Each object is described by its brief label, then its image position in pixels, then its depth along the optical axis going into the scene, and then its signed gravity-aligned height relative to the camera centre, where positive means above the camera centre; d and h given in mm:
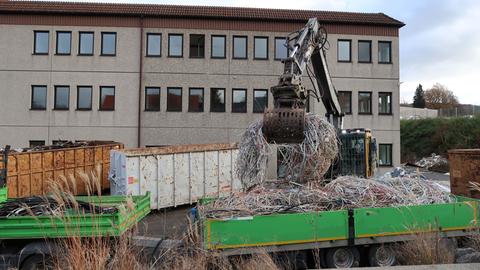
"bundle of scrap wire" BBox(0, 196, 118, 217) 7377 -1045
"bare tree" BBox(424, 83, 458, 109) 89688 +10563
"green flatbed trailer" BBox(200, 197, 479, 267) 7258 -1326
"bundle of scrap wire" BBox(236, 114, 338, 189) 9039 -98
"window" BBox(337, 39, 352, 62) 28703 +6214
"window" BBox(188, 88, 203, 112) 27516 +2824
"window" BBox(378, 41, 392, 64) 29078 +6226
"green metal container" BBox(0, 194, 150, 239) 6613 -1227
